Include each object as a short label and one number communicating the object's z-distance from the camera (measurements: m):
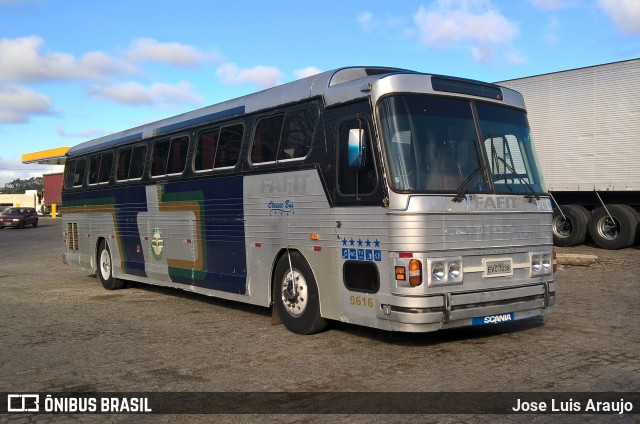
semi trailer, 17.20
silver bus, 6.80
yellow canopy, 60.60
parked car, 46.72
